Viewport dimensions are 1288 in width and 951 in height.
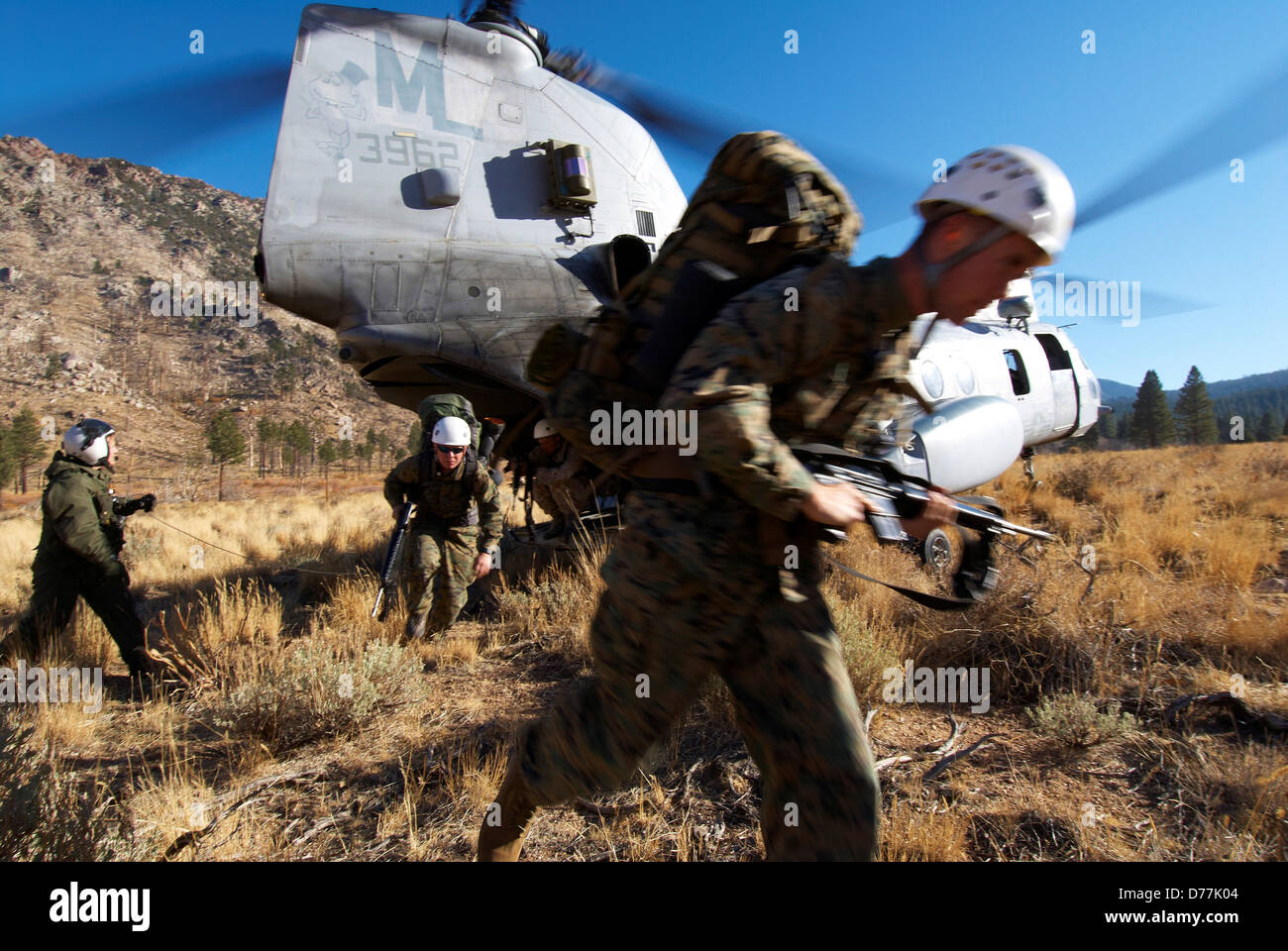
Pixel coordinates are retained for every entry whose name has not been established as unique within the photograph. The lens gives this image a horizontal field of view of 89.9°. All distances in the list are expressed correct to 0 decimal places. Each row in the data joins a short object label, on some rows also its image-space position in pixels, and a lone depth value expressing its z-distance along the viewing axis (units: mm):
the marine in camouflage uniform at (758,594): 1482
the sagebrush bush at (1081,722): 2924
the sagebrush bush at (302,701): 3383
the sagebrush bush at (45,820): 1949
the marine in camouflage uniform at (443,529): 5199
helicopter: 4750
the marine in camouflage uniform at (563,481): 5957
